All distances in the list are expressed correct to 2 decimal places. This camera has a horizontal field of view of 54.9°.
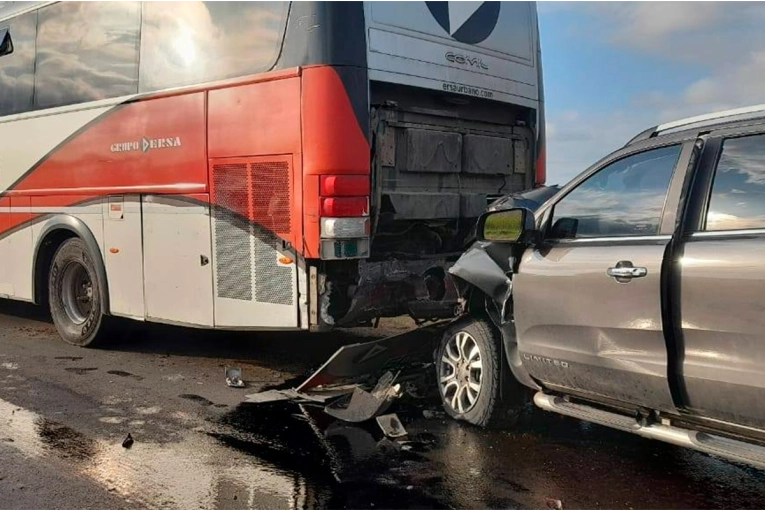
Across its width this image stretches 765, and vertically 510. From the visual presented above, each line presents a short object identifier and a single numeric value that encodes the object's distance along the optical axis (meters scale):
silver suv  3.71
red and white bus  6.02
